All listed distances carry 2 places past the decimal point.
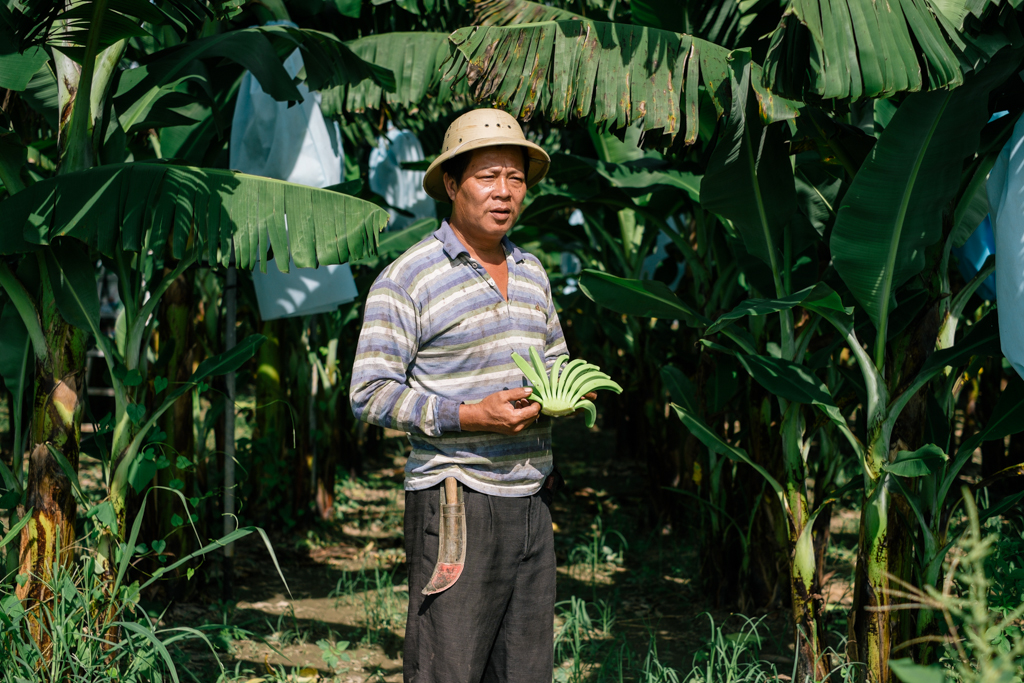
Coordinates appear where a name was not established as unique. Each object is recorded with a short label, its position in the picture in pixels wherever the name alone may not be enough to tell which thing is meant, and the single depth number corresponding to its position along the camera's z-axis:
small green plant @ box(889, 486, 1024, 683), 1.06
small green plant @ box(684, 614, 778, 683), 2.89
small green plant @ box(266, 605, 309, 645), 3.64
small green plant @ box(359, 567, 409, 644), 3.86
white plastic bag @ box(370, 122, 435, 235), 6.39
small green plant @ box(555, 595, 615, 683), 3.28
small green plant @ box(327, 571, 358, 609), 4.27
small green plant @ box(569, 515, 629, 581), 4.85
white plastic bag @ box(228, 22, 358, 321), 3.70
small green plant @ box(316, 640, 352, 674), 3.38
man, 2.04
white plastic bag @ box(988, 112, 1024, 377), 2.25
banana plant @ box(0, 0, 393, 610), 2.62
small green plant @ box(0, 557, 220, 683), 2.50
